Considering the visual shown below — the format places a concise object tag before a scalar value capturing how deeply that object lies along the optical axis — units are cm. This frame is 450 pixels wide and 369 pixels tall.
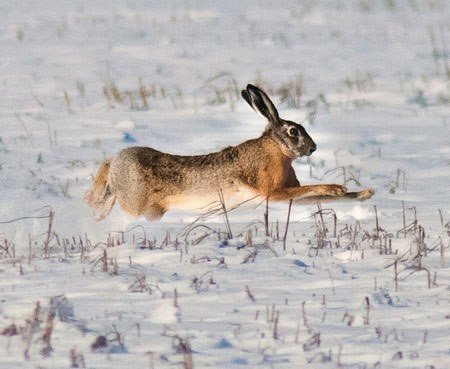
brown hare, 1627
